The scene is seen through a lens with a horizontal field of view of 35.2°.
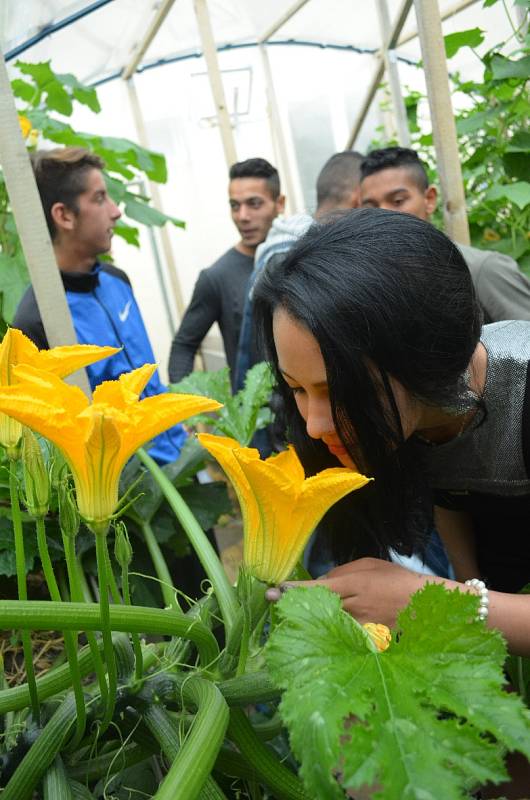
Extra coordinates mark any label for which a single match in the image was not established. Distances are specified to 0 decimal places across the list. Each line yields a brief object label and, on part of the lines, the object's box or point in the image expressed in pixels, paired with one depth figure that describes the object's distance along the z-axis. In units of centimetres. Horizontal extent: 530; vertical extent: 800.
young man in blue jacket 189
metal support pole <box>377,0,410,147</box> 248
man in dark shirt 277
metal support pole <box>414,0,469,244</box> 148
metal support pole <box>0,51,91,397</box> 94
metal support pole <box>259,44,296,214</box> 562
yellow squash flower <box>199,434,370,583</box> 63
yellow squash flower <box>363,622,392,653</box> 67
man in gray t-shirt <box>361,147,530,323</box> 172
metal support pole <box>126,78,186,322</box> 493
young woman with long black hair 79
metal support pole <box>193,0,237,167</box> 301
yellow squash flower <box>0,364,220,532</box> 55
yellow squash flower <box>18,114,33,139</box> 231
